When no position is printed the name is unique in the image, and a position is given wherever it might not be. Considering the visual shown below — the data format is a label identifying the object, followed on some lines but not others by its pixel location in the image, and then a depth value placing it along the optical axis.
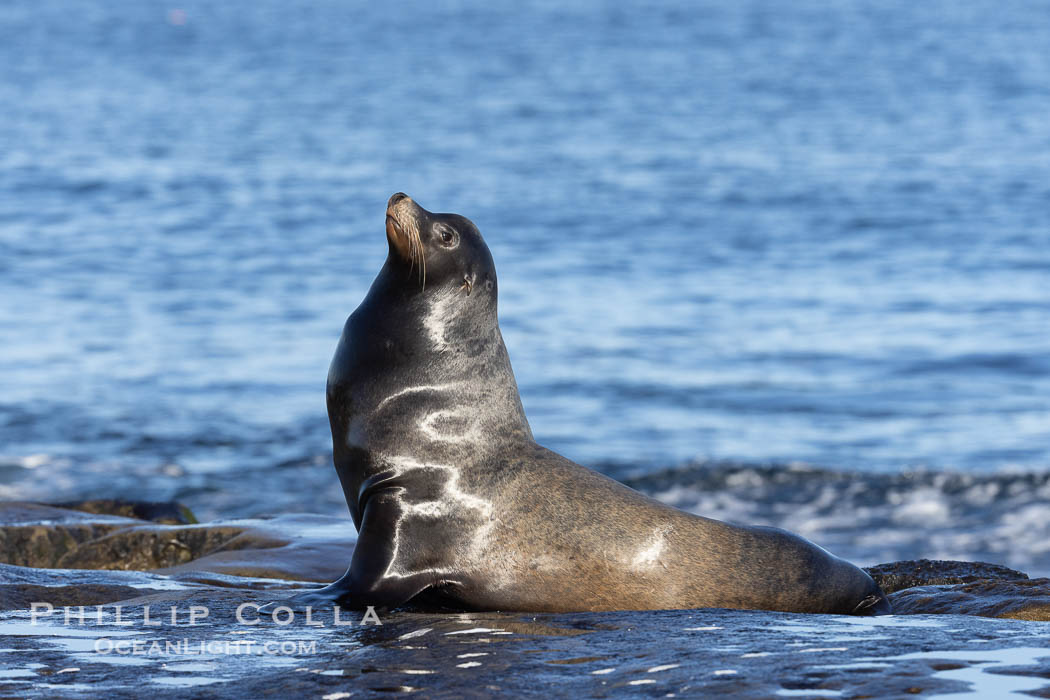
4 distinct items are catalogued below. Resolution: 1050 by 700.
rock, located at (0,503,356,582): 14.94
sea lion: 10.62
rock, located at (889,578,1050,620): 10.82
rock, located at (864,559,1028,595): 13.45
